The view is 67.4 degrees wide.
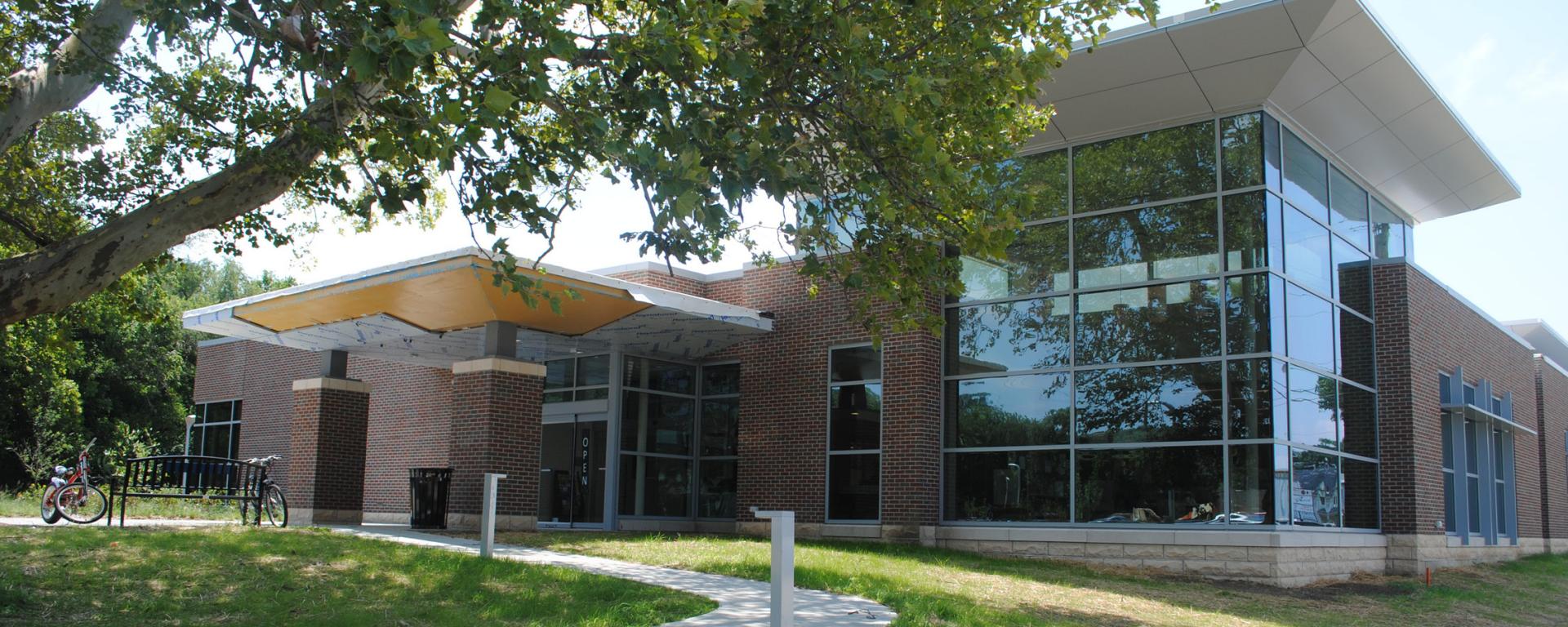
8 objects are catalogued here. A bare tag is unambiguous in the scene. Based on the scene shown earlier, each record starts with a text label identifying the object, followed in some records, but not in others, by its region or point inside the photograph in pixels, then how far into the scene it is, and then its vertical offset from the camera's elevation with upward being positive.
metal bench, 13.81 -0.46
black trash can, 16.41 -0.77
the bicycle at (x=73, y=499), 14.55 -0.77
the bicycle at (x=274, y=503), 15.42 -0.80
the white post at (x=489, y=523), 11.50 -0.74
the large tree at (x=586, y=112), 7.18 +2.44
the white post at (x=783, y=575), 7.11 -0.72
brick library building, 15.23 +1.48
